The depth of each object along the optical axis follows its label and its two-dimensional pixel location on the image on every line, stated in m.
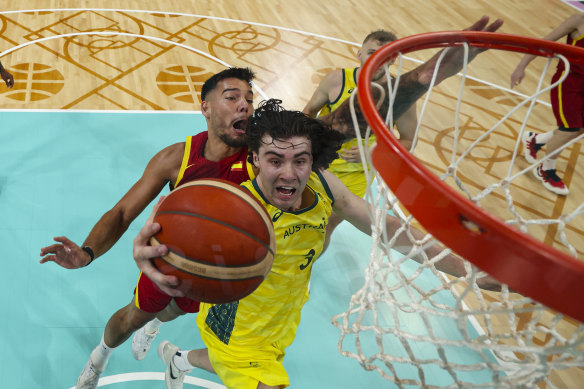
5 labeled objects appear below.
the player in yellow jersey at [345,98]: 3.19
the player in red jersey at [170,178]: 2.47
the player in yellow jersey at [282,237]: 2.15
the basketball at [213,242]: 1.82
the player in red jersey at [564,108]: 4.28
